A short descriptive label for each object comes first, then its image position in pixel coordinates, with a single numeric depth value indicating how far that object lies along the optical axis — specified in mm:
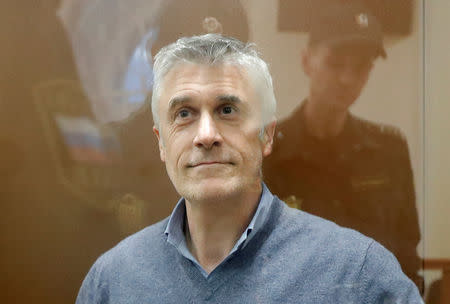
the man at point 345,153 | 1242
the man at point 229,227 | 967
